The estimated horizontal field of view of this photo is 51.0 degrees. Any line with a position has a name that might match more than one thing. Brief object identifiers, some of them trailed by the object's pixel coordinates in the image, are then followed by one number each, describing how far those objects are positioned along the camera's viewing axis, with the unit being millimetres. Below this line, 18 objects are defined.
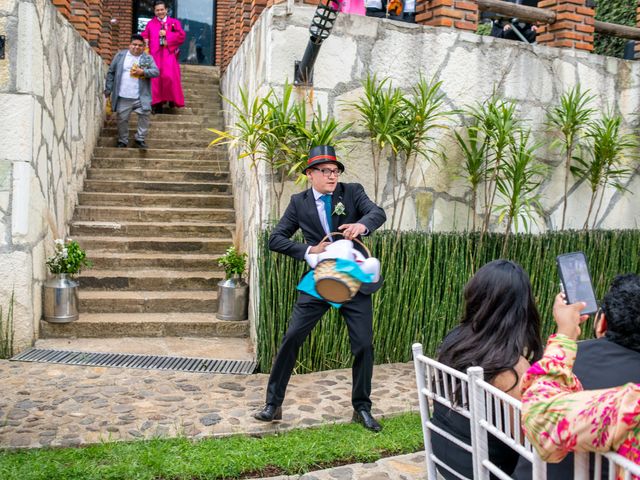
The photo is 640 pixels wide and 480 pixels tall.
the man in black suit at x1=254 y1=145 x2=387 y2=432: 3963
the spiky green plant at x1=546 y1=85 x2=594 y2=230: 6062
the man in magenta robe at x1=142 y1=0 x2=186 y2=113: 9484
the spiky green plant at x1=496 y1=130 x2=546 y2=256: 5590
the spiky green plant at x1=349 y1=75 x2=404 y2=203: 5293
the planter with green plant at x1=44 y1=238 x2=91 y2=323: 5684
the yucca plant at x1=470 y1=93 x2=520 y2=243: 5613
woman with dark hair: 2312
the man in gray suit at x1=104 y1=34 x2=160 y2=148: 8203
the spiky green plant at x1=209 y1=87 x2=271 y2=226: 5039
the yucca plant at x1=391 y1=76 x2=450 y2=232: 5387
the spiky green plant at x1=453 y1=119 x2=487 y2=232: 5773
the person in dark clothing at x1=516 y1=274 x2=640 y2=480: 1969
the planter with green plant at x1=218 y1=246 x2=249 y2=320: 5961
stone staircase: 5945
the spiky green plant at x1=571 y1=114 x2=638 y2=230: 6129
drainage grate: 5105
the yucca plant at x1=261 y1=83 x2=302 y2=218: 5055
